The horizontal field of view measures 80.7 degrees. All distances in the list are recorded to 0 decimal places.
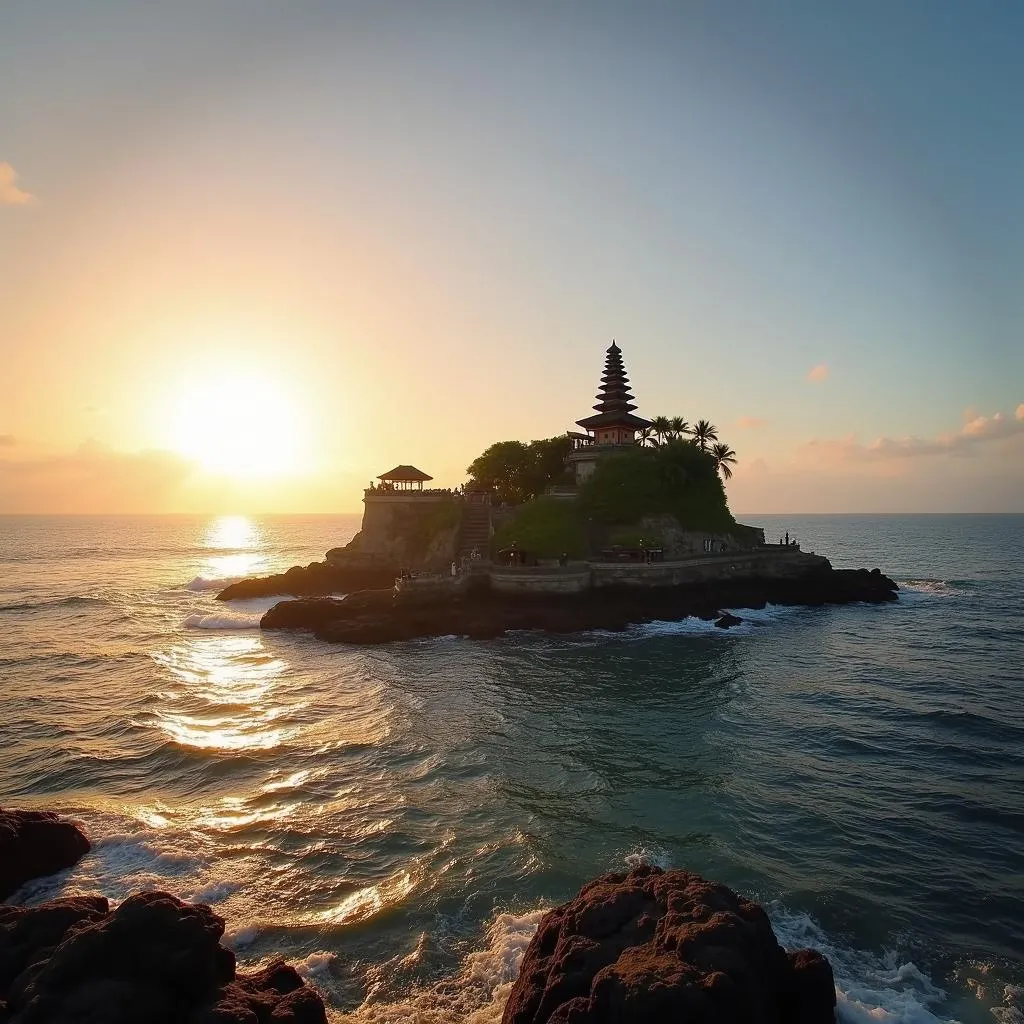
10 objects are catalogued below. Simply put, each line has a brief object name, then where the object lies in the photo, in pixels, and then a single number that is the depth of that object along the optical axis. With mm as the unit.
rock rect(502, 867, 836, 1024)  7609
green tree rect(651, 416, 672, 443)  58375
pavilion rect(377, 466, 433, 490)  56156
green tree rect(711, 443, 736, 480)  57969
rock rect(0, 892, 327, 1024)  7900
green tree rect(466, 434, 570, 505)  58812
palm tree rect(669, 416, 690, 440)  58125
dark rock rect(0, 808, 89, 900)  13484
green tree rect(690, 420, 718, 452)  57844
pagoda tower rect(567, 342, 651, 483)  56116
